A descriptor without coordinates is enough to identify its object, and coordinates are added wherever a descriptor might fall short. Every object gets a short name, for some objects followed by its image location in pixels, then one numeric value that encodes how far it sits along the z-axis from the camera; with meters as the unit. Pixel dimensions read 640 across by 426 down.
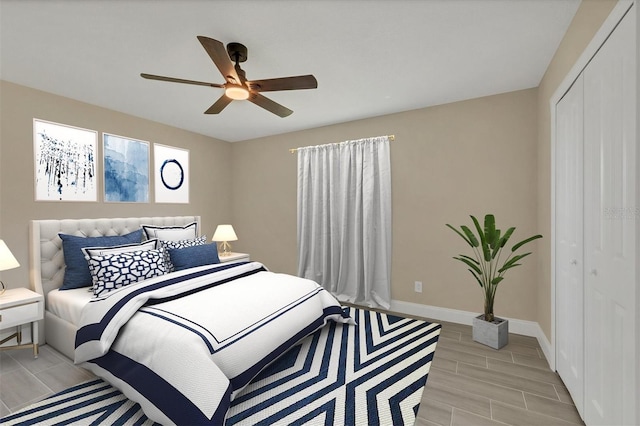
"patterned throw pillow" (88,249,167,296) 2.59
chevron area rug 1.75
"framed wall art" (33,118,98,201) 2.95
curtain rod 3.68
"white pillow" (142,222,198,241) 3.53
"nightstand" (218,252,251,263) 4.12
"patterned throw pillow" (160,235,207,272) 3.24
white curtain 3.75
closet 1.20
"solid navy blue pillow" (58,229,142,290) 2.84
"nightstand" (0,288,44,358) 2.35
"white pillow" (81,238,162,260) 2.79
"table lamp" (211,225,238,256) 4.32
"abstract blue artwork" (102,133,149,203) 3.50
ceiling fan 2.00
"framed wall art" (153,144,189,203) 4.04
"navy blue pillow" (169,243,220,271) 3.20
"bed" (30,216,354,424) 1.62
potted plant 2.61
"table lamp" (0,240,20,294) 2.35
